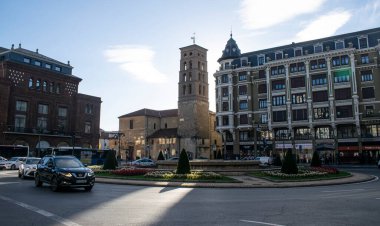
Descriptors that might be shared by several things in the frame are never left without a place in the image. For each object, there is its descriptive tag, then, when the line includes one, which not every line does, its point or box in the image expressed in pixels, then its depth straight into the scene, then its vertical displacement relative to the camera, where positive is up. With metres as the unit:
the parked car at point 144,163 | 47.26 -0.94
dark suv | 16.16 -0.81
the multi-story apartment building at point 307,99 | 53.84 +9.73
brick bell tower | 76.31 +12.42
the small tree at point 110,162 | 31.00 -0.50
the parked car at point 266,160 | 46.49 -0.58
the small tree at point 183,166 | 25.20 -0.72
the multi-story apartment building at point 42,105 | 56.72 +9.49
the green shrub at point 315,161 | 33.97 -0.54
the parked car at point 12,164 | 38.78 -0.80
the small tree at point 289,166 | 25.84 -0.78
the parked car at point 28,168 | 25.05 -0.82
